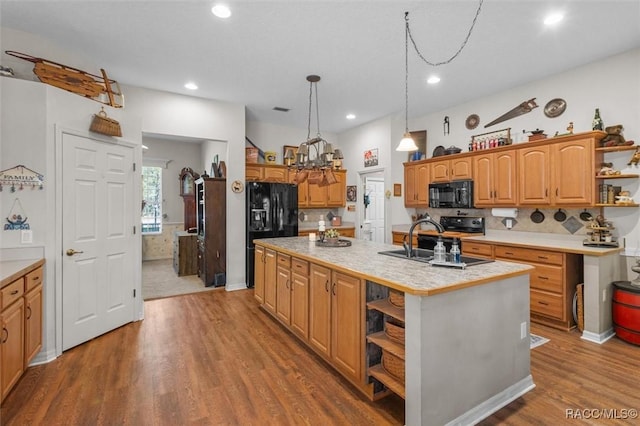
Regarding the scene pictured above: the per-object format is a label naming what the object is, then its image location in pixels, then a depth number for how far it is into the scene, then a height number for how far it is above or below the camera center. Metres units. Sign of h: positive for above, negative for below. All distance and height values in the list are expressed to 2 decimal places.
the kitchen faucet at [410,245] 2.27 -0.30
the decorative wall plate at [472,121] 4.84 +1.46
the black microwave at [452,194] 4.64 +0.28
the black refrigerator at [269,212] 5.14 +0.01
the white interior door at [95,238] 2.92 -0.26
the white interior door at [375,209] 7.06 +0.08
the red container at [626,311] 2.92 -0.98
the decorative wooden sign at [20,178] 2.58 +0.31
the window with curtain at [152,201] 7.59 +0.31
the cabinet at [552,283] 3.30 -0.79
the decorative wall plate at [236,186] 5.02 +0.45
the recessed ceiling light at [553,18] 2.69 +1.73
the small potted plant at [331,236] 3.50 -0.27
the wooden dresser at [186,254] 6.00 -0.80
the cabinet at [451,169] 4.69 +0.69
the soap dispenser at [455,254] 2.24 -0.31
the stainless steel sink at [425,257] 2.24 -0.38
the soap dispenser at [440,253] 2.28 -0.31
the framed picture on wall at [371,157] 6.08 +1.12
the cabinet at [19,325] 2.04 -0.83
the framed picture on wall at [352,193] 6.64 +0.42
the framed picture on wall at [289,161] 3.46 +0.59
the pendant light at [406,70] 2.90 +1.75
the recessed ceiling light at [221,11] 2.57 +1.74
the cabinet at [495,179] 4.13 +0.47
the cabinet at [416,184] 5.34 +0.51
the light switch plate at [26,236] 2.66 -0.20
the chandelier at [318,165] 3.30 +0.52
